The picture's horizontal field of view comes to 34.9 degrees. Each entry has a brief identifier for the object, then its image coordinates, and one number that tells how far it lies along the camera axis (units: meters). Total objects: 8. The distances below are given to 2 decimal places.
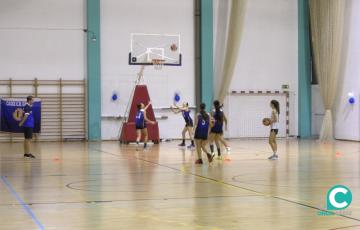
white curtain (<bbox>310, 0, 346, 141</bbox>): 26.05
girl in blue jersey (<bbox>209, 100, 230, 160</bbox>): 16.61
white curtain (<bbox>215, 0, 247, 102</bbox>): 25.95
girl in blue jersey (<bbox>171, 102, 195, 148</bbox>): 21.02
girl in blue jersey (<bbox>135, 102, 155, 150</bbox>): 20.39
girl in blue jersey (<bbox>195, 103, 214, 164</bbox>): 14.47
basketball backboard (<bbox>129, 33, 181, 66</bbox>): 26.09
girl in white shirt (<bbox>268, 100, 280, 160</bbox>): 15.95
